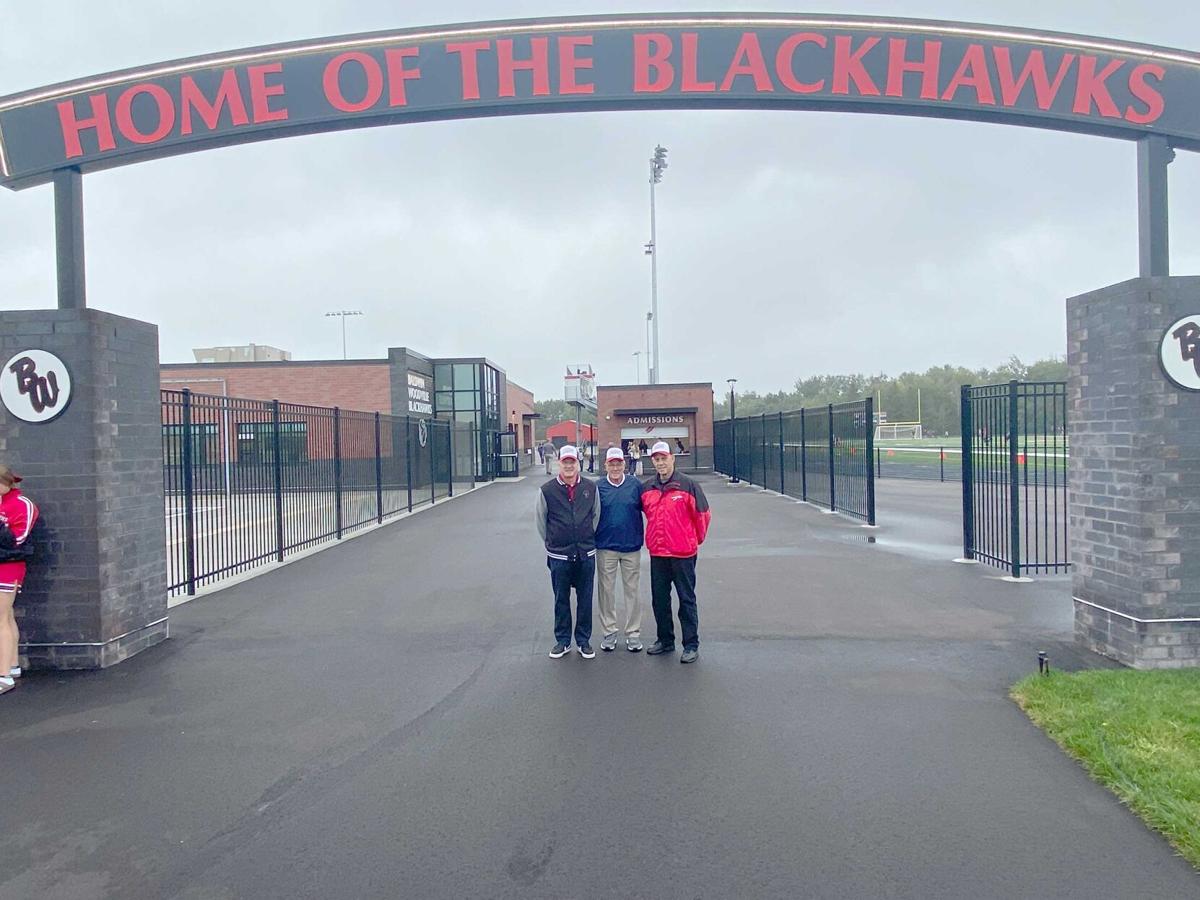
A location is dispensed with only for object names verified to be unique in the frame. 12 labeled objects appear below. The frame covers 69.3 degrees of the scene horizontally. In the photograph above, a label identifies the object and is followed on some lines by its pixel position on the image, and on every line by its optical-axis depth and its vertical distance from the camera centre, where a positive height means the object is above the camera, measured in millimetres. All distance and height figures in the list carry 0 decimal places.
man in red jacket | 6660 -765
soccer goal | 65125 +386
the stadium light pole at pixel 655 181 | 39688 +12049
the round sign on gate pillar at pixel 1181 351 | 6172 +572
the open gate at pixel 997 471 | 9641 -450
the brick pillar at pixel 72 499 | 6719 -383
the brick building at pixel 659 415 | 37656 +1083
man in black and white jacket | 6746 -785
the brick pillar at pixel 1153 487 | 6145 -400
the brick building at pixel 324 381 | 31683 +2405
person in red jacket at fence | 6172 -744
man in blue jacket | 6867 -781
